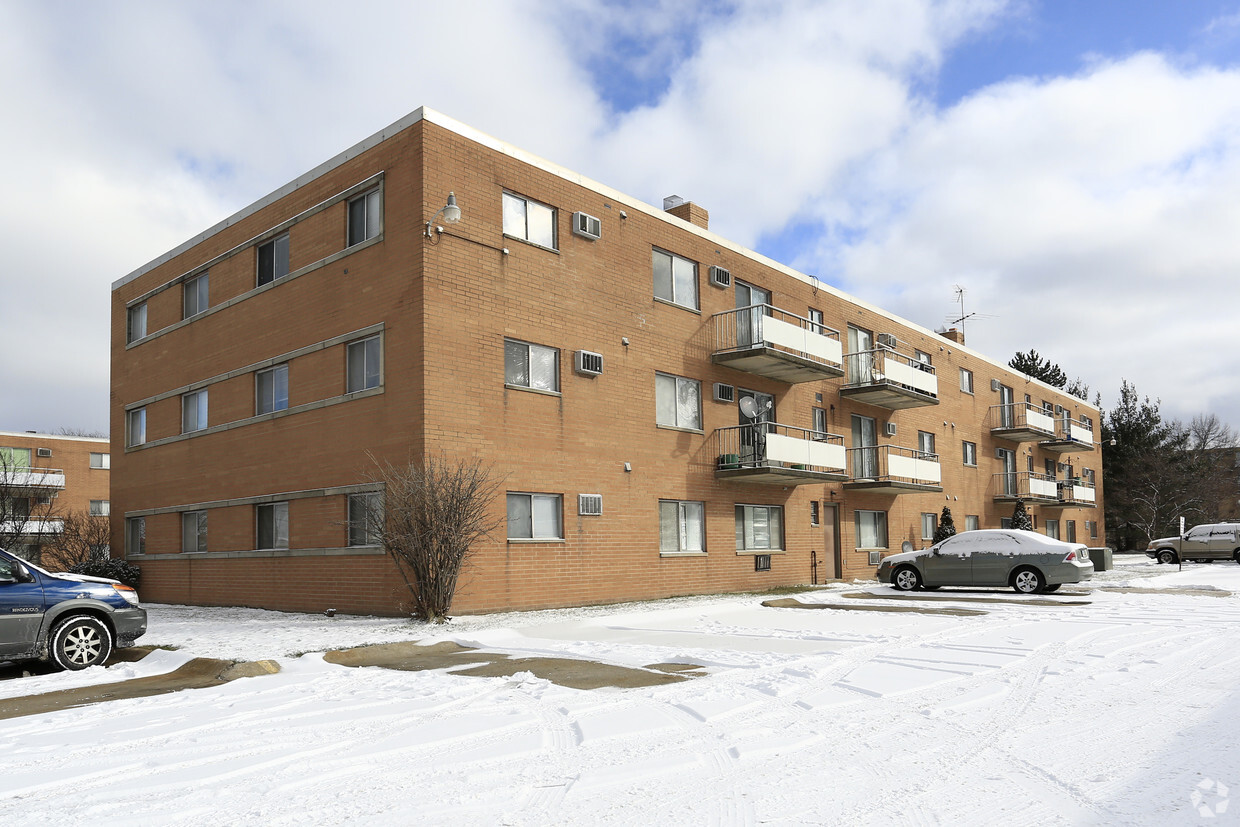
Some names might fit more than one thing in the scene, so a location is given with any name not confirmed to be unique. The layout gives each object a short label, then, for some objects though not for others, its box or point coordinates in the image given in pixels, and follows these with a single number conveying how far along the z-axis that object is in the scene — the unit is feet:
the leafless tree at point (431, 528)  50.34
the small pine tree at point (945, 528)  107.68
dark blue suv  34.81
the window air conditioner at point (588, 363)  64.69
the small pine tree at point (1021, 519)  123.53
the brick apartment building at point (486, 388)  57.82
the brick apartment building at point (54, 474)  152.25
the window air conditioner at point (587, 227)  66.33
